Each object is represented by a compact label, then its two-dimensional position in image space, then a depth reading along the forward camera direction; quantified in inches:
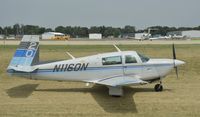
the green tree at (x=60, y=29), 6918.3
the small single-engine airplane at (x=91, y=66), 491.2
